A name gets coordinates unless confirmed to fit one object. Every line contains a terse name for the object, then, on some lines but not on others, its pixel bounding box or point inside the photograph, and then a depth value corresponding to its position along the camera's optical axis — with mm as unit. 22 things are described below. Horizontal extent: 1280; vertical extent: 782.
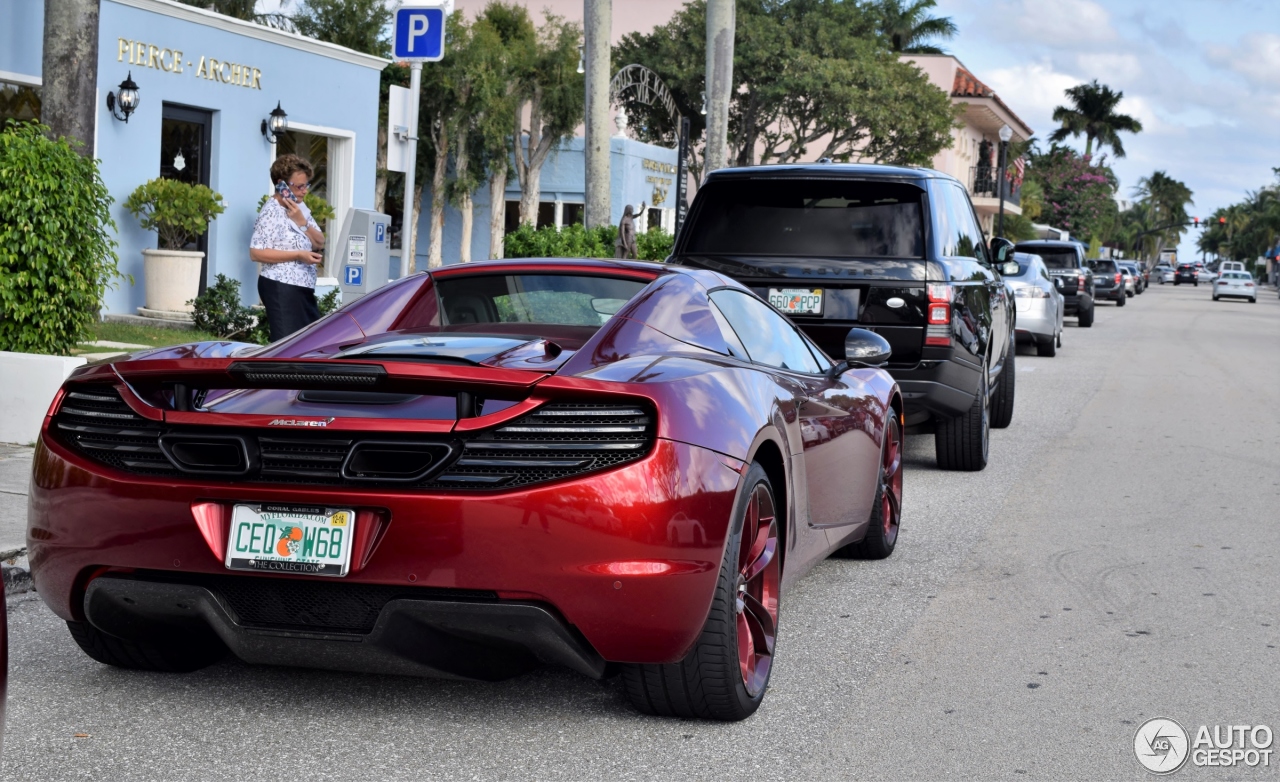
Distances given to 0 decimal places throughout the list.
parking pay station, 12766
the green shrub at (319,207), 18375
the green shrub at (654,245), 24656
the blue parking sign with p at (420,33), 10250
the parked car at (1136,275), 65250
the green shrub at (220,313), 15461
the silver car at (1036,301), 20484
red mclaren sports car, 3656
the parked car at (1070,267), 30703
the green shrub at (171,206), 16578
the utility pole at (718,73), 23859
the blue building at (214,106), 16344
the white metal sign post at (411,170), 10188
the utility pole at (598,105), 19125
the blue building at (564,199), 37594
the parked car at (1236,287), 67188
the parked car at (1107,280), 47969
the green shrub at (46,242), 8609
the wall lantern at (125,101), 16328
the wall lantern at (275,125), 18766
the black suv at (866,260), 8453
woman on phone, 9633
